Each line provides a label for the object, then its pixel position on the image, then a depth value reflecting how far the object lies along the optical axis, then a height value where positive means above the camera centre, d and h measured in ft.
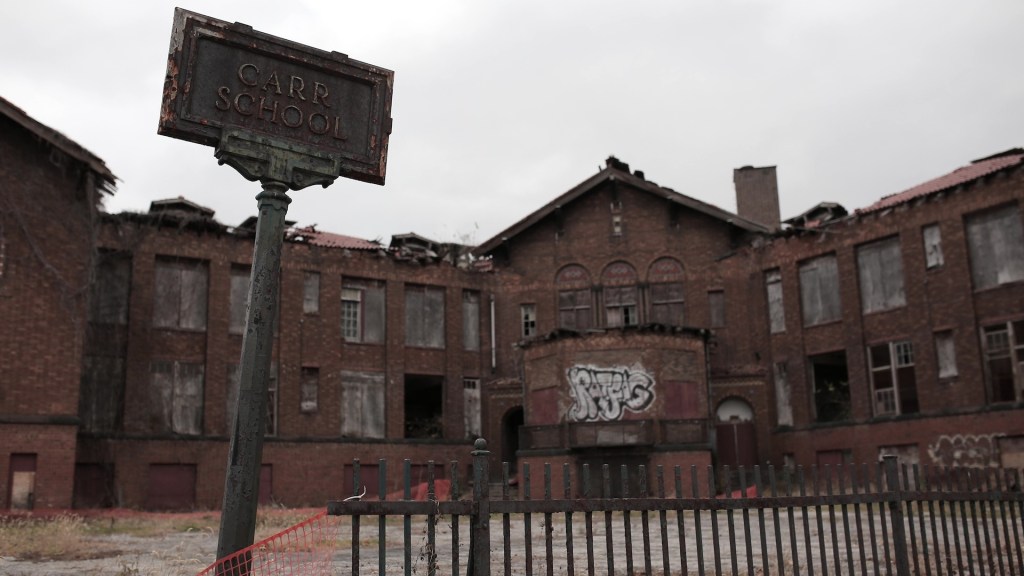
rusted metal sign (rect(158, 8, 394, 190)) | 19.76 +8.04
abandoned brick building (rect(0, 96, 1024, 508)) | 75.87 +12.39
